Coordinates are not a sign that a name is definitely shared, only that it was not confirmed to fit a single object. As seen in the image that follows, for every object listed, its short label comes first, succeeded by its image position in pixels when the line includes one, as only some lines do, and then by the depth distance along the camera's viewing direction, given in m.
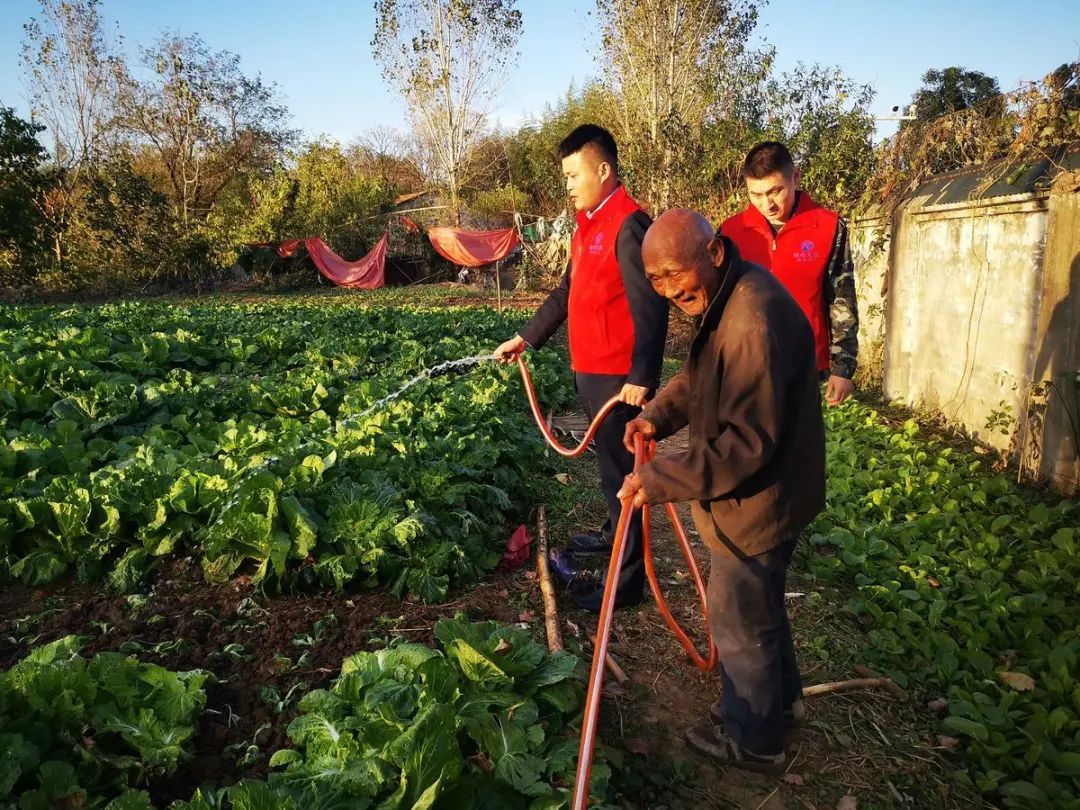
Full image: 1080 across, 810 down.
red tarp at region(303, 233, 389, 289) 26.00
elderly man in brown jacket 2.17
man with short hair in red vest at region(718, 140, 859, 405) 3.63
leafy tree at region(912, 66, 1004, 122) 24.81
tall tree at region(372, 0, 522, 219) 32.41
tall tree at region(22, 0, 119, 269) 29.16
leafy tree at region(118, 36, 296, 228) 30.98
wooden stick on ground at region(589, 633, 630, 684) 3.12
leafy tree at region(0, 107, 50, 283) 21.06
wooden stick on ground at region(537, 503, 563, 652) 3.19
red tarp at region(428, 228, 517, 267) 22.64
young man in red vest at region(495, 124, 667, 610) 3.27
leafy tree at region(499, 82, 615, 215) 35.50
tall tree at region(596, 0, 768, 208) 22.95
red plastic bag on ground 4.18
